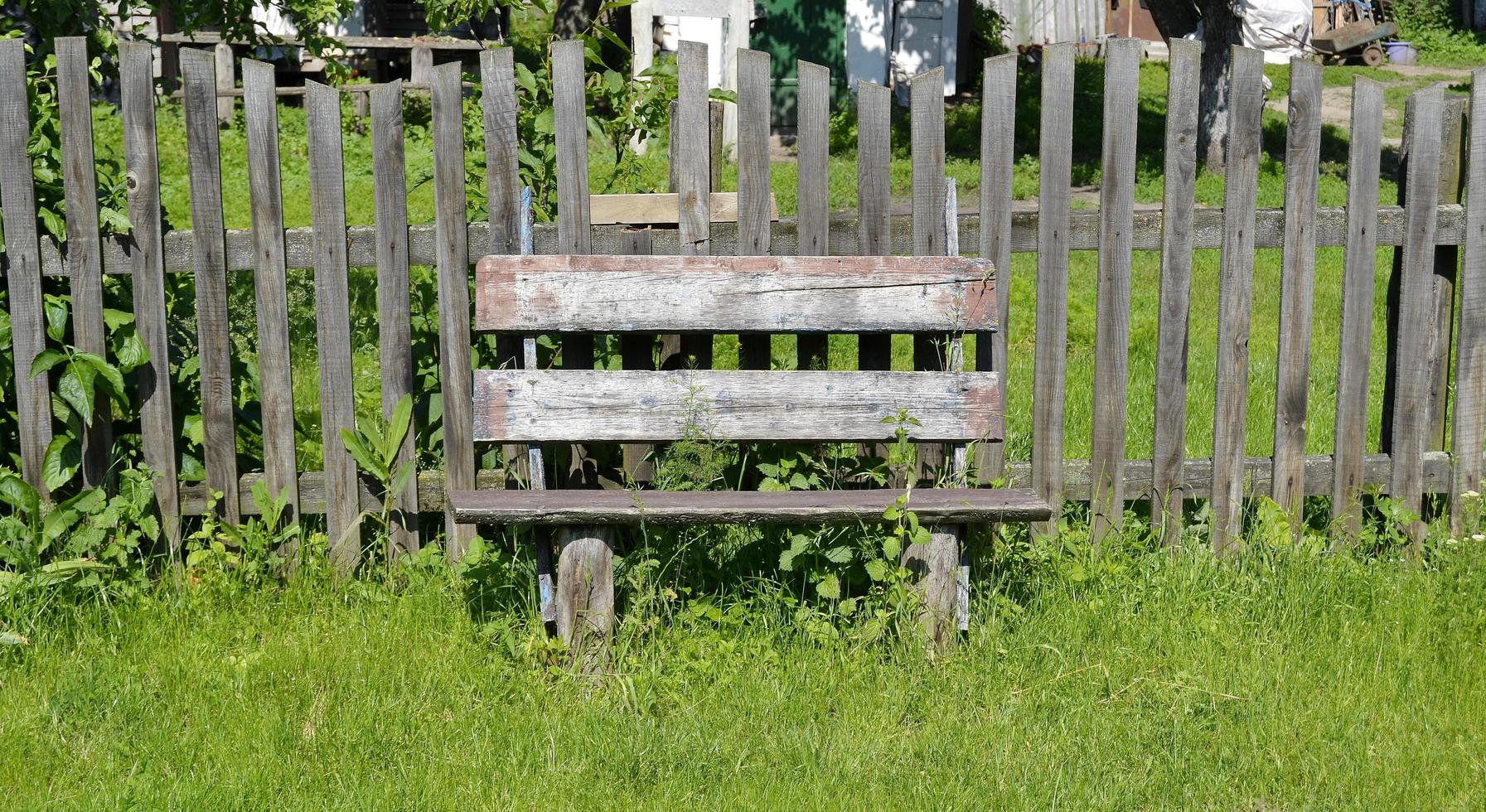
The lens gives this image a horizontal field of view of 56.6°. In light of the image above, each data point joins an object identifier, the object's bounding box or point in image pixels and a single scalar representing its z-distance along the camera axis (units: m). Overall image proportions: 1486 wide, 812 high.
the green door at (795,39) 16.53
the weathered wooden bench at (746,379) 3.76
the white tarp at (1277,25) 22.36
